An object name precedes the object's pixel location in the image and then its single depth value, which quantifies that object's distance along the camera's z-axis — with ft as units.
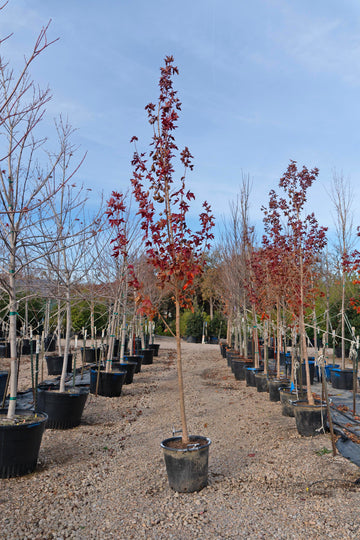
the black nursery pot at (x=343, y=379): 28.60
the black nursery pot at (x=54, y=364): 36.06
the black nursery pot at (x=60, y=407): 18.44
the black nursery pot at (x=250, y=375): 29.92
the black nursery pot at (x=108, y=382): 26.35
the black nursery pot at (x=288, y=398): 20.03
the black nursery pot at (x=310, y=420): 16.79
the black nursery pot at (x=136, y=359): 39.54
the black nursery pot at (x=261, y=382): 27.14
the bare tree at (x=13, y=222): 13.80
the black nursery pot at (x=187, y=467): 11.56
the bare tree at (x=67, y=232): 19.92
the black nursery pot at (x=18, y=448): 12.60
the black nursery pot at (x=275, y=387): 24.13
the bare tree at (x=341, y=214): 33.19
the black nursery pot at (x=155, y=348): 56.89
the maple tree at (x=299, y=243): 19.27
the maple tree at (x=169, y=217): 12.39
